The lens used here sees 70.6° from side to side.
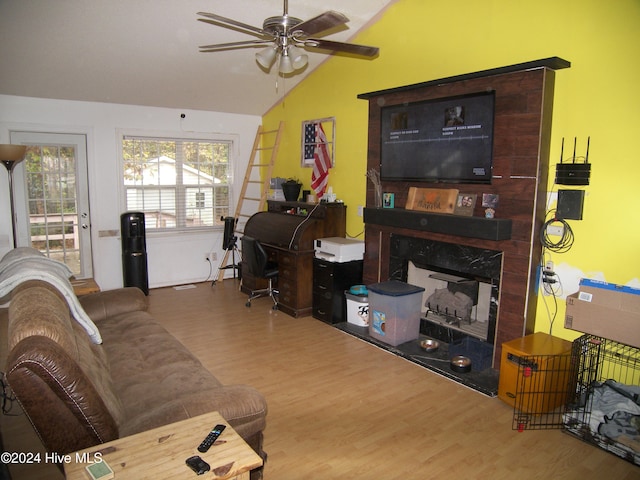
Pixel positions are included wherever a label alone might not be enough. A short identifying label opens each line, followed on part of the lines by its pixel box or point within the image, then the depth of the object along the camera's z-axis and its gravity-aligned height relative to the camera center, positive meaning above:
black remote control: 1.55 -0.91
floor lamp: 4.42 +0.18
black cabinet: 4.61 -1.06
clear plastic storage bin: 3.99 -1.14
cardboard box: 2.65 -0.75
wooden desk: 4.82 -0.67
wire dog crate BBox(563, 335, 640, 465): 2.60 -1.30
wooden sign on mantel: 3.79 -0.13
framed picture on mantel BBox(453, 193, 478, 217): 3.63 -0.15
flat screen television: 3.51 +0.38
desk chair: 4.93 -0.91
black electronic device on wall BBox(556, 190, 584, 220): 3.04 -0.11
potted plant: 5.59 -0.10
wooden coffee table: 1.44 -0.92
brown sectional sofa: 1.59 -0.94
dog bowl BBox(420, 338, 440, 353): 3.88 -1.38
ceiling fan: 2.49 +0.88
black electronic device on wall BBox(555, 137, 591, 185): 3.01 +0.11
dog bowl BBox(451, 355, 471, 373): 3.46 -1.37
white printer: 4.58 -0.69
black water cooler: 5.44 -0.86
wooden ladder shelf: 6.25 -0.02
